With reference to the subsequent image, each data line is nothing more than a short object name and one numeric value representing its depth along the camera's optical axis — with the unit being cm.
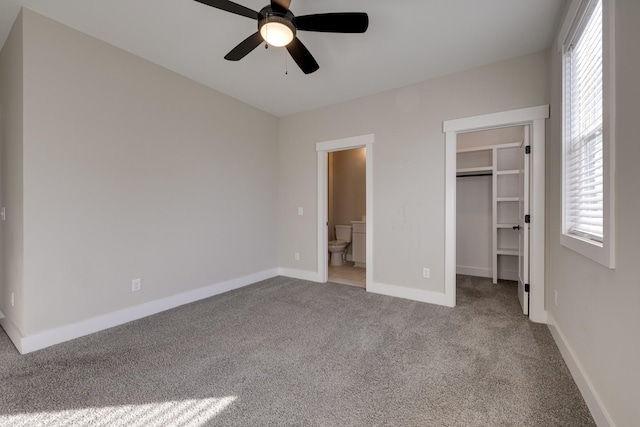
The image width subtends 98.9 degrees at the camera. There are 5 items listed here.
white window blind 155
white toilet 516
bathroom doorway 360
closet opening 388
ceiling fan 170
